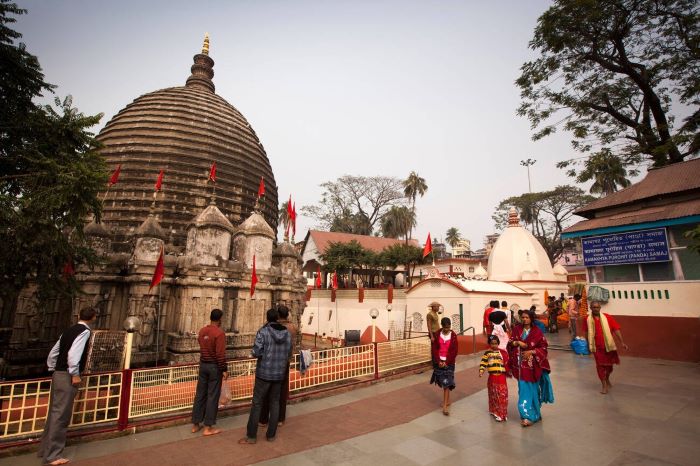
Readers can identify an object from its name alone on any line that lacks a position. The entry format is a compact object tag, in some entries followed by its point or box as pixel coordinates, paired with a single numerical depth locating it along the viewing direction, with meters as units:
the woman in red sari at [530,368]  5.32
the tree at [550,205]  41.22
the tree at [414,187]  45.94
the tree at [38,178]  6.61
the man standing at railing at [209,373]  5.05
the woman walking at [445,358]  5.87
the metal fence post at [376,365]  8.17
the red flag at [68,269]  8.08
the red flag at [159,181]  13.62
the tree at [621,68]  11.86
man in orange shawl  7.11
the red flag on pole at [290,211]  16.32
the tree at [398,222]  46.16
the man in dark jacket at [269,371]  4.65
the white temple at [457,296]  18.80
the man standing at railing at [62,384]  4.06
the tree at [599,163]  14.08
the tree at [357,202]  48.19
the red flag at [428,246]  23.81
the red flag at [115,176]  13.54
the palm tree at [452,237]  61.62
